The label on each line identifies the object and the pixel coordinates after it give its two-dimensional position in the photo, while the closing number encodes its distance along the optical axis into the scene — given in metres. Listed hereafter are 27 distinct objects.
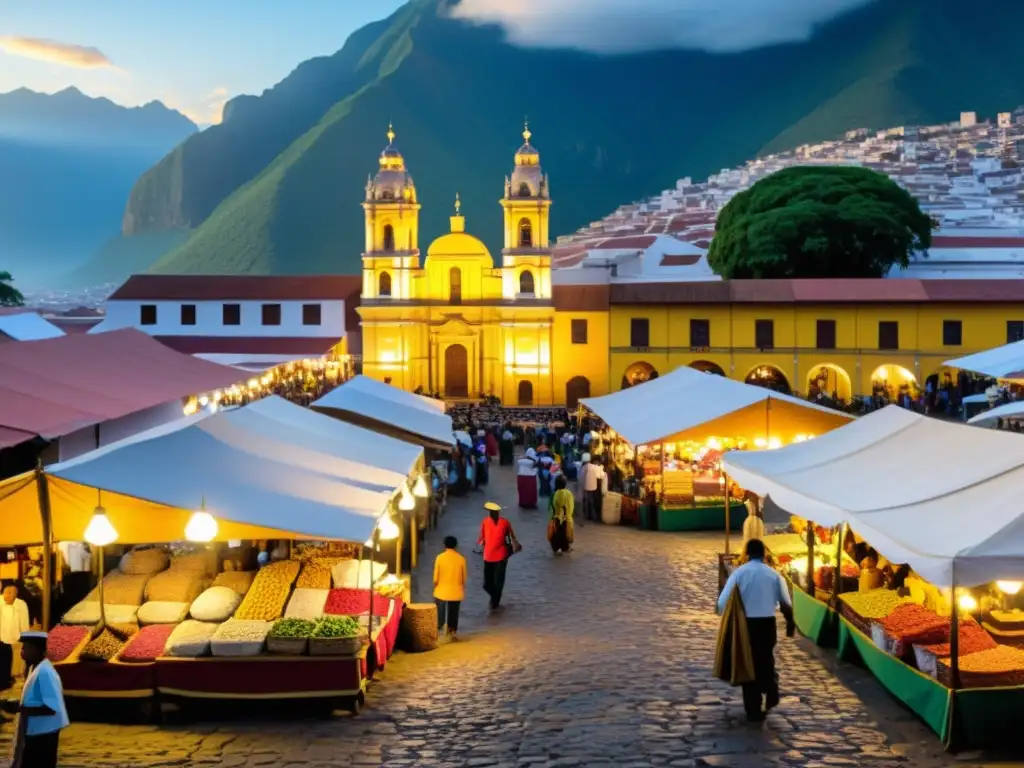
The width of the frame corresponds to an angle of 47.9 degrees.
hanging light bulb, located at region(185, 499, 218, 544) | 8.84
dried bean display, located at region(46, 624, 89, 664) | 8.66
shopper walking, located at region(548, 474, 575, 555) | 15.89
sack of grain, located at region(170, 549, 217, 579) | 10.73
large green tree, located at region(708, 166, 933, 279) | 51.66
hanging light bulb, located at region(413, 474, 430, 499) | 14.92
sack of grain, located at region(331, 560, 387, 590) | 10.72
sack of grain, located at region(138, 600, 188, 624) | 9.51
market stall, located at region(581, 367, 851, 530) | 17.75
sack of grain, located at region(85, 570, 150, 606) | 10.03
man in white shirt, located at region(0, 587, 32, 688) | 9.09
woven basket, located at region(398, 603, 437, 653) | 10.83
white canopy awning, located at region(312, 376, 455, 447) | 18.78
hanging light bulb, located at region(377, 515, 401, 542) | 11.45
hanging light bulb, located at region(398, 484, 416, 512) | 13.12
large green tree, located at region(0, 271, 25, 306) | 69.44
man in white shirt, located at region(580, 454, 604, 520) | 19.41
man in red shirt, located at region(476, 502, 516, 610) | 12.36
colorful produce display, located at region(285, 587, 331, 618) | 9.64
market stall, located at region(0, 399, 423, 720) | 8.54
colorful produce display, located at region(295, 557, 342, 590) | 10.59
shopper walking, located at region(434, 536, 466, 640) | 11.33
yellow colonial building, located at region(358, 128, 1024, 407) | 43.22
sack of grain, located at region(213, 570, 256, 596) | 10.35
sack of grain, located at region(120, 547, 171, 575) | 10.66
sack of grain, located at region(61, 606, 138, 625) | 9.44
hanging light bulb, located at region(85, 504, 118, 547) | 8.50
